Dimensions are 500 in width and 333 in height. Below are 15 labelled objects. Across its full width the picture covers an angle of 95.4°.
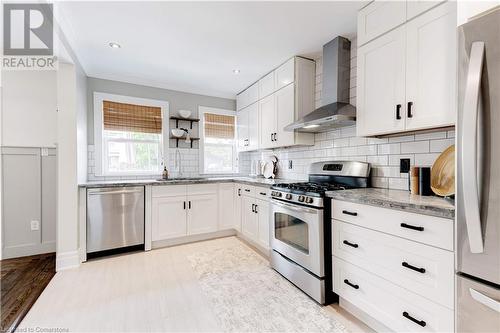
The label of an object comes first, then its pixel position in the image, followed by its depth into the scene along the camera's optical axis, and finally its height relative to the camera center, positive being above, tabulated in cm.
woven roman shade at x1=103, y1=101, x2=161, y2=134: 347 +78
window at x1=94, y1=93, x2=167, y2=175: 340 +50
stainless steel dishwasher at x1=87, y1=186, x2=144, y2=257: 277 -67
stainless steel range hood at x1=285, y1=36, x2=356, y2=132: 235 +90
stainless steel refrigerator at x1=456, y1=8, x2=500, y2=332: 93 +1
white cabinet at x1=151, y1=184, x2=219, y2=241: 315 -64
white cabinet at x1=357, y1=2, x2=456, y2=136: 148 +67
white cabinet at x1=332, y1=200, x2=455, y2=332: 121 -63
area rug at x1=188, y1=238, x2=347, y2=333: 167 -116
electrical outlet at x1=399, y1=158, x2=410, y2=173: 197 +1
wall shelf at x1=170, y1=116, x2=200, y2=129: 386 +81
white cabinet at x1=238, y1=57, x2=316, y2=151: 288 +87
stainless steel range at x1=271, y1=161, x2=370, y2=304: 190 -57
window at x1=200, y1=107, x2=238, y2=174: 419 +47
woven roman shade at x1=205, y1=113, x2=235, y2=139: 423 +77
